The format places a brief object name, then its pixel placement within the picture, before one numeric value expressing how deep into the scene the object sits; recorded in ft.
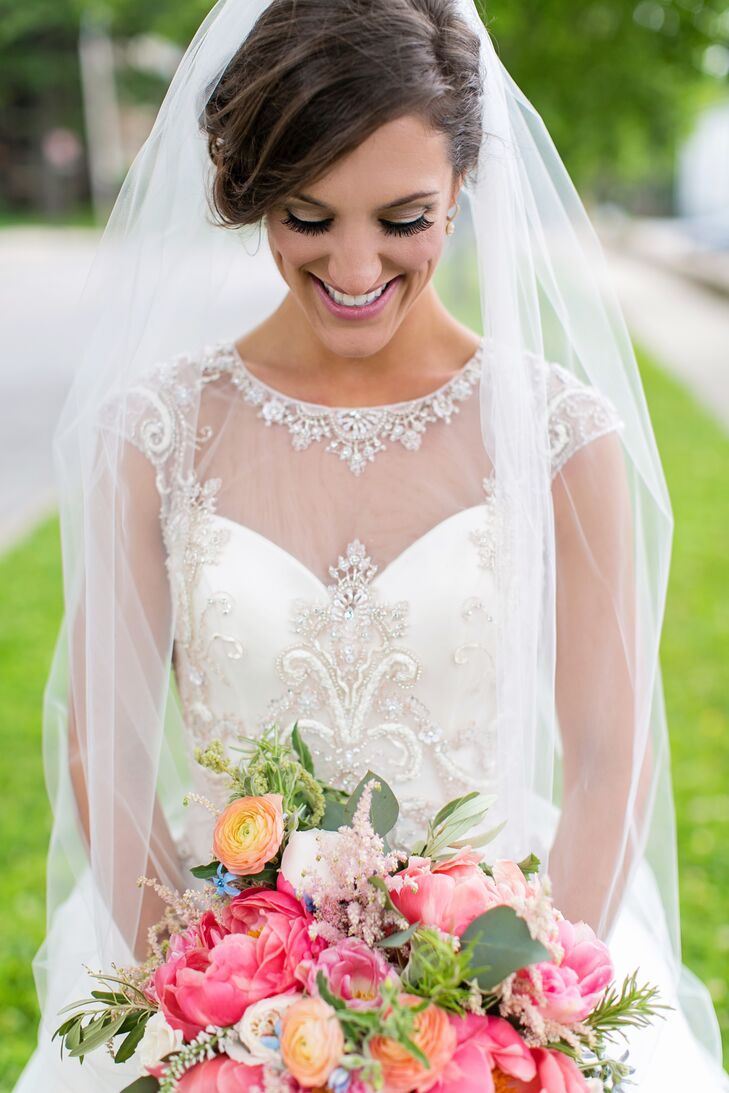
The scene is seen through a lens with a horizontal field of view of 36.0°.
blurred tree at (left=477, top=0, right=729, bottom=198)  21.56
